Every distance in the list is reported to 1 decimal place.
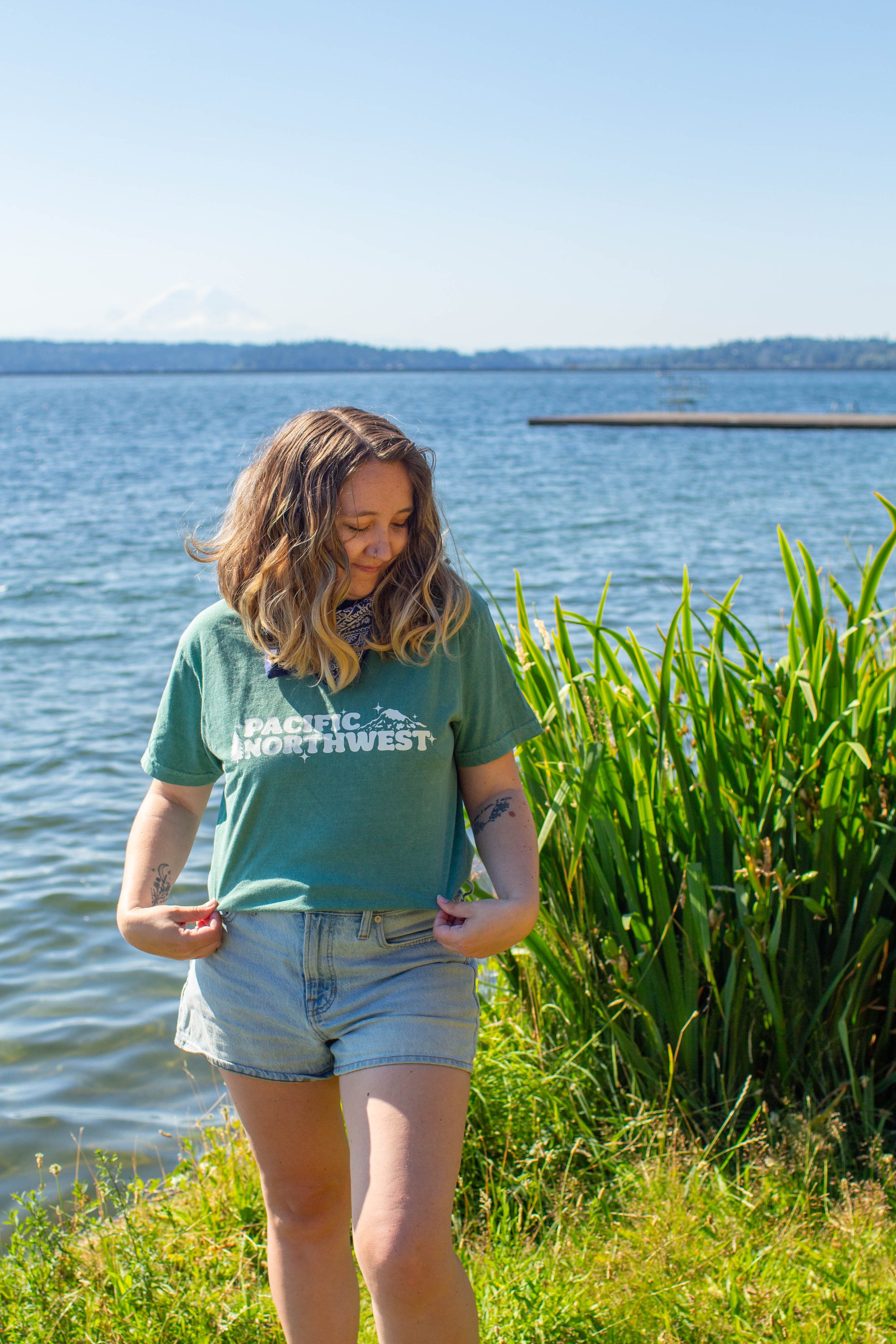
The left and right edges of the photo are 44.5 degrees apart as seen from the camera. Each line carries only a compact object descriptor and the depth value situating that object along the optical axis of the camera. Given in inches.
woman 68.6
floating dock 1825.8
